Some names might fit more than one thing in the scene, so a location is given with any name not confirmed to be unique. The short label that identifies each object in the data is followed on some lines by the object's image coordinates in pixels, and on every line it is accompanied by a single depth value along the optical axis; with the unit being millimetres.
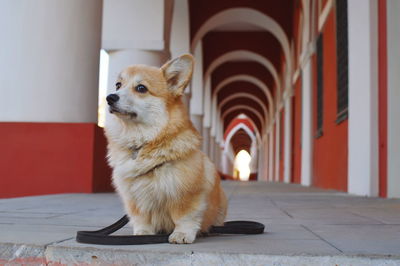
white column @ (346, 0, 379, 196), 6125
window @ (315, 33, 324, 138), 10230
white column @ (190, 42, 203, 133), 19141
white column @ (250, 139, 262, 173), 47281
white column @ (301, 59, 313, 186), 11703
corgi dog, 2033
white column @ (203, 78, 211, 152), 23459
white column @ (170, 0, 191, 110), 14023
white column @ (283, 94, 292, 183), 16562
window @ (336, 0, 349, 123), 7680
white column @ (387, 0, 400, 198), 5629
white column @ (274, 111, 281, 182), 21500
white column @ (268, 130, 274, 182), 25797
